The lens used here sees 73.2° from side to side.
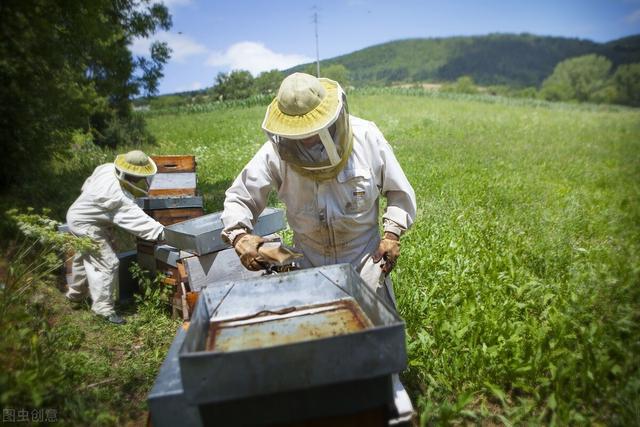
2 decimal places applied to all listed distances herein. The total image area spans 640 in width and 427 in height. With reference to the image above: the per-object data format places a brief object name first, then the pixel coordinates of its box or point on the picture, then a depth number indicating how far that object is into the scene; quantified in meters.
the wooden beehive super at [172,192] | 5.40
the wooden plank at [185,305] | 3.54
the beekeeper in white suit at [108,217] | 4.78
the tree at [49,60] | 5.91
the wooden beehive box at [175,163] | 6.20
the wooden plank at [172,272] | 4.04
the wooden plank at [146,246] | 4.89
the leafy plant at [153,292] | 4.61
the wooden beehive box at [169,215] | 5.26
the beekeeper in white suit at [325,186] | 2.49
